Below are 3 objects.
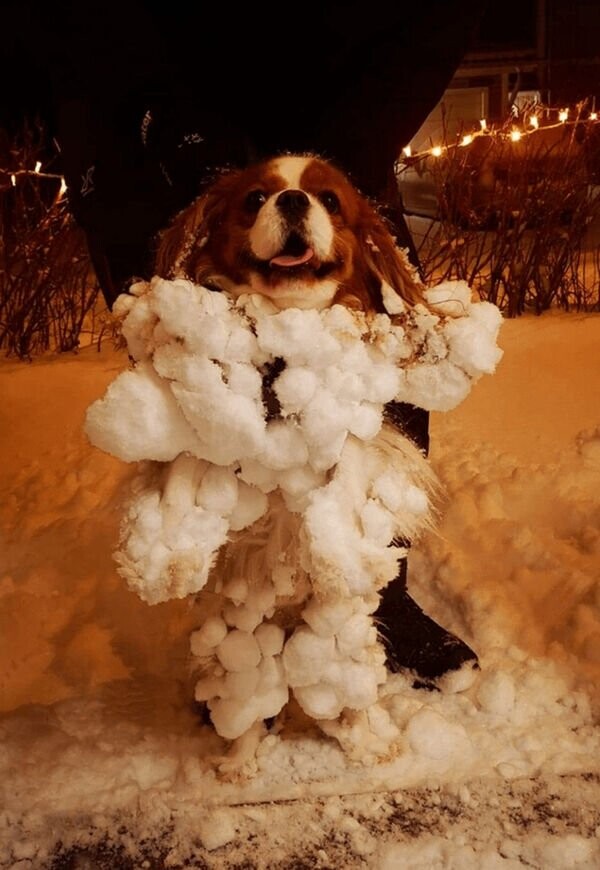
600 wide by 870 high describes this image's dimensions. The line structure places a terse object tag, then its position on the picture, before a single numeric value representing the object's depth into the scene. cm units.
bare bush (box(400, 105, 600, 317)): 481
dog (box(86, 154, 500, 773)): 147
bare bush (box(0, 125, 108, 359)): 469
